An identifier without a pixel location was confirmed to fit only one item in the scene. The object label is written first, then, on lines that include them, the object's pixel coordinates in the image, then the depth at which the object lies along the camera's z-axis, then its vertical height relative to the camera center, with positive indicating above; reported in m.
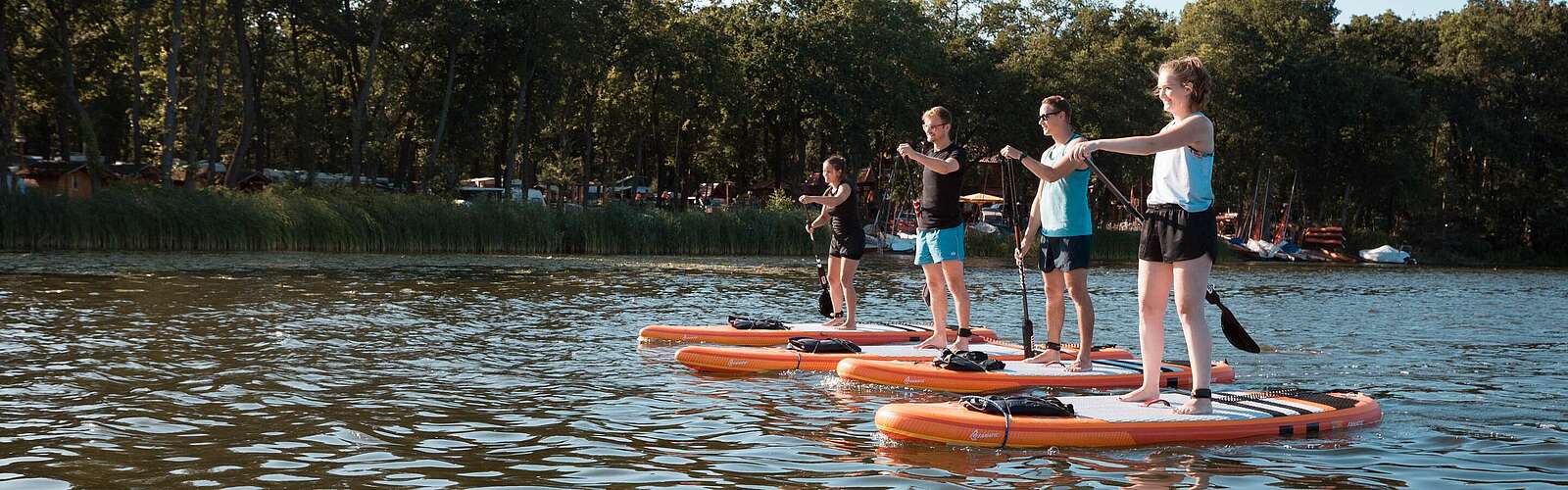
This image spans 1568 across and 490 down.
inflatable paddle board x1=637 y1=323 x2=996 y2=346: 12.45 -1.03
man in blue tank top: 9.33 +0.02
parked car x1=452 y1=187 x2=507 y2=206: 56.33 +1.01
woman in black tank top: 12.84 -0.03
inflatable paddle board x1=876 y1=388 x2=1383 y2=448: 7.44 -1.08
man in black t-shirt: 10.70 +0.07
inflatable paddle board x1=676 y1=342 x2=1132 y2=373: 10.88 -1.09
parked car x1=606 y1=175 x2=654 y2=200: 67.70 +1.64
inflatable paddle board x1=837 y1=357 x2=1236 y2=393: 9.81 -1.08
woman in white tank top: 7.38 +0.13
